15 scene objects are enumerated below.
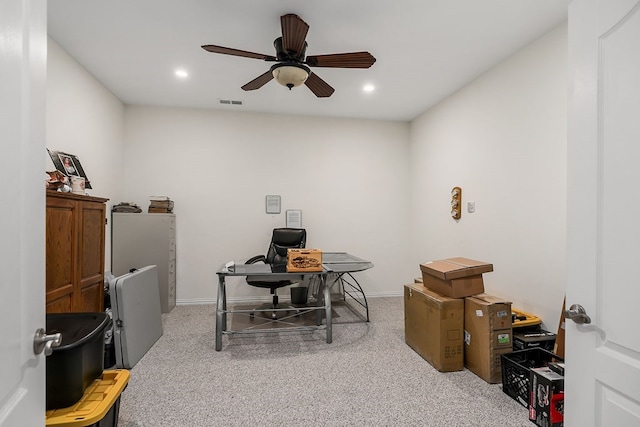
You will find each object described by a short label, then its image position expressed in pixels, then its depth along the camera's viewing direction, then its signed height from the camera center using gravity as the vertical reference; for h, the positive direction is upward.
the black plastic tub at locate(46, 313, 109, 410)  1.31 -0.65
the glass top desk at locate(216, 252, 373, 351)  2.94 -0.60
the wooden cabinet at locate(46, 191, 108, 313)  2.03 -0.31
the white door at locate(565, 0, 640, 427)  0.92 +0.01
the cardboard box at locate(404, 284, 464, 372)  2.55 -0.98
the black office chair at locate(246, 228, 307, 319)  4.30 -0.45
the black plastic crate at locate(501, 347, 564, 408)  2.06 -1.09
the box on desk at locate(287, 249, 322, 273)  3.11 -0.49
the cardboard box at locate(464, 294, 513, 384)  2.35 -0.92
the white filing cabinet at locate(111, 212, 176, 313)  3.94 -0.43
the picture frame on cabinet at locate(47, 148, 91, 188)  2.85 +0.46
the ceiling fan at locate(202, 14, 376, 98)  2.32 +1.25
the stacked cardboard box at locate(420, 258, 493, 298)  2.58 -0.54
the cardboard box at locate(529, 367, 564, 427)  1.82 -1.10
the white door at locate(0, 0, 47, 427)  0.68 +0.00
